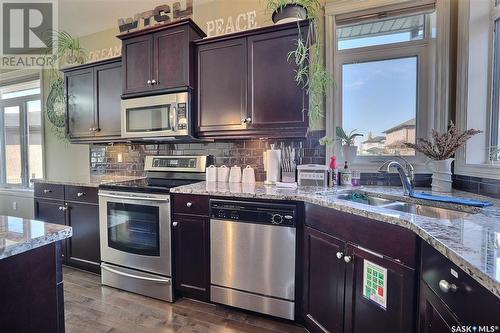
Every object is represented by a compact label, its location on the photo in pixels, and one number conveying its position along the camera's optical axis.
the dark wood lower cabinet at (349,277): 1.12
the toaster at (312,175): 2.09
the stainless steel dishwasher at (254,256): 1.79
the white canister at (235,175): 2.42
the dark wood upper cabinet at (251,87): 2.07
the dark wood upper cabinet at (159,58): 2.32
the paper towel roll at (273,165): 2.25
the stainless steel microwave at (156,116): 2.31
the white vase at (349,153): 2.20
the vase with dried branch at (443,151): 1.71
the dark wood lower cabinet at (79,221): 2.52
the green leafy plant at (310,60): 1.98
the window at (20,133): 4.02
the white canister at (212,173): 2.47
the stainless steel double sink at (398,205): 1.36
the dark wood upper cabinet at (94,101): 2.78
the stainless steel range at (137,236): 2.13
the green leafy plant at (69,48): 3.20
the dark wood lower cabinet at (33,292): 0.79
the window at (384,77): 2.10
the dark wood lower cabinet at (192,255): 2.02
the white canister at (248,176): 2.37
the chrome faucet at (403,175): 1.65
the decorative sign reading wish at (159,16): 2.58
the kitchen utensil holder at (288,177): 2.20
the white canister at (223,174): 2.45
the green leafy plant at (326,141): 2.16
